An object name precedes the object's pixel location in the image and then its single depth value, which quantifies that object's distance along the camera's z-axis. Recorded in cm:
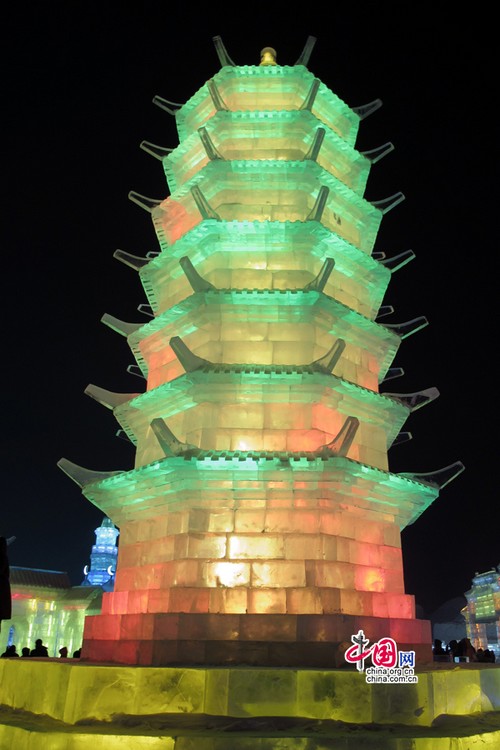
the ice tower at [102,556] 6706
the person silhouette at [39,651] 1463
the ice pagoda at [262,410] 901
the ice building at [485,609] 4853
